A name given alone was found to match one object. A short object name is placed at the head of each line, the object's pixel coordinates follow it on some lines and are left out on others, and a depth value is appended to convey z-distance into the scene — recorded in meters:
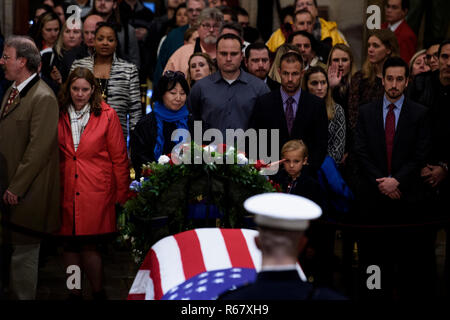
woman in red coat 12.89
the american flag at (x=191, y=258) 9.31
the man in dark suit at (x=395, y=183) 13.46
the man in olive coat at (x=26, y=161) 12.43
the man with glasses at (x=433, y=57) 15.98
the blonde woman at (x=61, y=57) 16.81
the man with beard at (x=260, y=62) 15.83
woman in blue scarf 13.28
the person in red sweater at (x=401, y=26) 19.62
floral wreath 11.13
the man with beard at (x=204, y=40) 16.92
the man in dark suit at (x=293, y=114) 13.93
